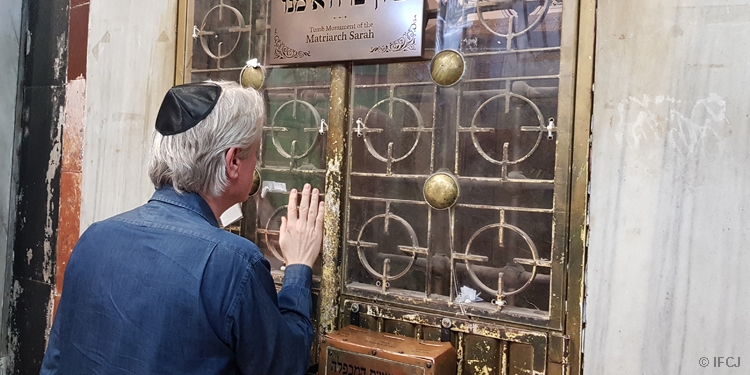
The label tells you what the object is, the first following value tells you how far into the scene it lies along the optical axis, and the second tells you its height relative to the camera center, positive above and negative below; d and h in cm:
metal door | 168 +5
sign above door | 186 +52
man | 117 -20
